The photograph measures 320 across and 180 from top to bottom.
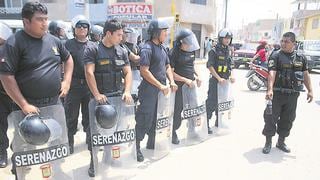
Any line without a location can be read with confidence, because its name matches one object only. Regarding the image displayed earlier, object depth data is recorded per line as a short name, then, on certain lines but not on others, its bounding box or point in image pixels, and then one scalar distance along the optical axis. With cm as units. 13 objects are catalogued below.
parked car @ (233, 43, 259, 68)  1916
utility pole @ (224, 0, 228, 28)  3325
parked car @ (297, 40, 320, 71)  1692
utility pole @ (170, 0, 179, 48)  1447
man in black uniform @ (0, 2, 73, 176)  278
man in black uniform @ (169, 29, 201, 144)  461
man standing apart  444
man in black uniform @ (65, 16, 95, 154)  425
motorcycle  1027
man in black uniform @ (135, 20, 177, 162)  403
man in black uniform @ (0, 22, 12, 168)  385
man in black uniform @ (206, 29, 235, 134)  531
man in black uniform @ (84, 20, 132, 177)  349
